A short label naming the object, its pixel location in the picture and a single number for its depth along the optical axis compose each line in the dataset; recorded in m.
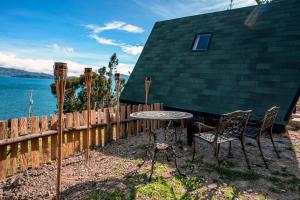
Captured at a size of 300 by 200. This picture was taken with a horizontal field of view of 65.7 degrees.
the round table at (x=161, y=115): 5.02
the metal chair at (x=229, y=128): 4.82
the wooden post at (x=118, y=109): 7.40
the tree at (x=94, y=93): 16.36
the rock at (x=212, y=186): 4.30
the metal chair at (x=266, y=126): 5.30
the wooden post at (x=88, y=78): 5.51
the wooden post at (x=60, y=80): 3.53
